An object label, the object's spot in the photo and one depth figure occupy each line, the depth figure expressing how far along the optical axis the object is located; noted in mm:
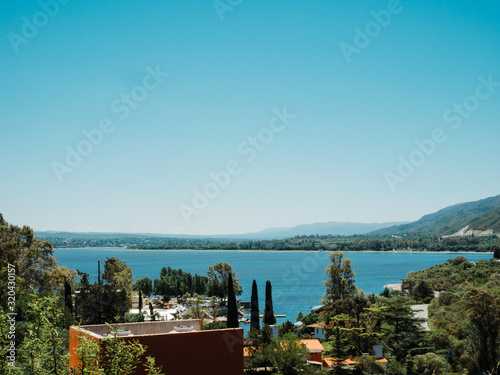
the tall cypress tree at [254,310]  28531
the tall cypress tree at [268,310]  30312
